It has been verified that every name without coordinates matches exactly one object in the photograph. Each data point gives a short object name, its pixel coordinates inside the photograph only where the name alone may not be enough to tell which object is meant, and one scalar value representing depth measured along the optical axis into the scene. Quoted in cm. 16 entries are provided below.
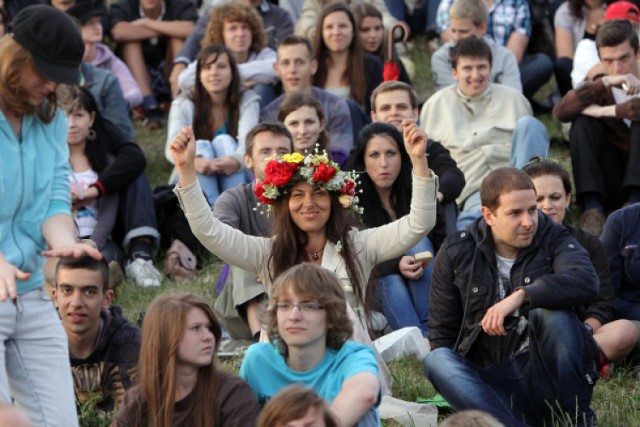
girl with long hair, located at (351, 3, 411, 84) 2108
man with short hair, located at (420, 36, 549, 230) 1798
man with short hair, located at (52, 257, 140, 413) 1218
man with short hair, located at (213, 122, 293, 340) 1420
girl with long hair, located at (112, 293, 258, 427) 987
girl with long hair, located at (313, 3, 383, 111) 1992
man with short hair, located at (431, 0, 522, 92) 2019
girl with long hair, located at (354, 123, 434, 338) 1480
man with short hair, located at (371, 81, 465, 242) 1614
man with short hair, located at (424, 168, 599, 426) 1098
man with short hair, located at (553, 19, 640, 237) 1727
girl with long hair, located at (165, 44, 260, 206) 1833
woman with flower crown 1230
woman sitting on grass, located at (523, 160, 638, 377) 1301
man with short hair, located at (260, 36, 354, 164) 1828
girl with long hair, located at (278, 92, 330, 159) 1659
